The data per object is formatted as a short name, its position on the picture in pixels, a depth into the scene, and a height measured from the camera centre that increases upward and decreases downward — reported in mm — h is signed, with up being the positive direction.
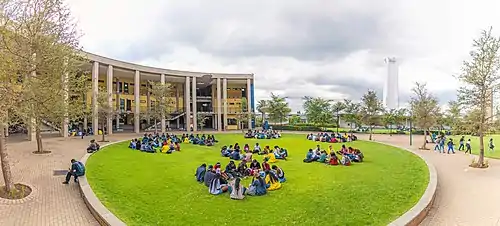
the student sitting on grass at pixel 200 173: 14748 -2263
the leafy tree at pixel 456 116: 21322 +187
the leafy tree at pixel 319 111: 58281 +1393
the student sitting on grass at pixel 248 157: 21156 -2274
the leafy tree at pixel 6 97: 11656 +801
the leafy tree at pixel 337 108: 57594 +1762
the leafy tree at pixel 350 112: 51575 +1147
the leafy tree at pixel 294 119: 70738 +80
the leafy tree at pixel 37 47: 12688 +2911
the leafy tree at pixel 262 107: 65212 +2362
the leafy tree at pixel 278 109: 63719 +1925
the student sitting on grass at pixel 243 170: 15957 -2321
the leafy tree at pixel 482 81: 19344 +2095
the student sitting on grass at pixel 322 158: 20595 -2281
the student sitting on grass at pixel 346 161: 19797 -2373
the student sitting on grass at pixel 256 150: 25325 -2207
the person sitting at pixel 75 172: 14223 -2094
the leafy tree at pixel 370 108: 42250 +1326
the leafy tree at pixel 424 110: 31414 +797
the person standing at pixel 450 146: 27758 -2220
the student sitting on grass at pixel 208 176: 13633 -2221
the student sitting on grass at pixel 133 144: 27141 -1867
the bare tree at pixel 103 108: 33062 +1198
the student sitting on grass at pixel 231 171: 14843 -2242
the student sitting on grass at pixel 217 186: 12759 -2434
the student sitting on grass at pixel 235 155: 22141 -2252
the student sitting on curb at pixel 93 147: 23172 -1824
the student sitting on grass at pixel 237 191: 12031 -2469
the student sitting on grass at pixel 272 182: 13320 -2397
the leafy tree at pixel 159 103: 42938 +2153
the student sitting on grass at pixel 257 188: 12594 -2470
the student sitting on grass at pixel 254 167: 16189 -2277
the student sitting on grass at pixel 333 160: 19906 -2345
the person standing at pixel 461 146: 30250 -2406
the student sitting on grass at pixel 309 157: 20973 -2305
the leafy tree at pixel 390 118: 51750 +133
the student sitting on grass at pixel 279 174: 14606 -2295
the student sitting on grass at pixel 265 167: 15120 -2078
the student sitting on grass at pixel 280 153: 22188 -2164
